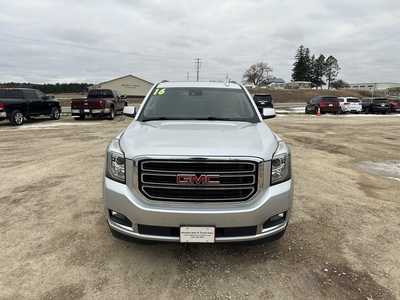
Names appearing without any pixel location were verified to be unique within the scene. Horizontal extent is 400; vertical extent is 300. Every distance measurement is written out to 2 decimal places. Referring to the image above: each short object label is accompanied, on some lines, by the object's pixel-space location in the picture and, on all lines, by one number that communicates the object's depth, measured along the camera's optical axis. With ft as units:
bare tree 399.44
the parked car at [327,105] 102.63
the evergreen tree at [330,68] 401.08
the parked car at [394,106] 114.61
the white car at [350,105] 104.37
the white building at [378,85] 438.73
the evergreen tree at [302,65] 390.09
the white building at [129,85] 298.15
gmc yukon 10.29
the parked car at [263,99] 95.11
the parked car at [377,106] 109.29
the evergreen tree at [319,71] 394.73
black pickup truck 57.93
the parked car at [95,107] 69.56
